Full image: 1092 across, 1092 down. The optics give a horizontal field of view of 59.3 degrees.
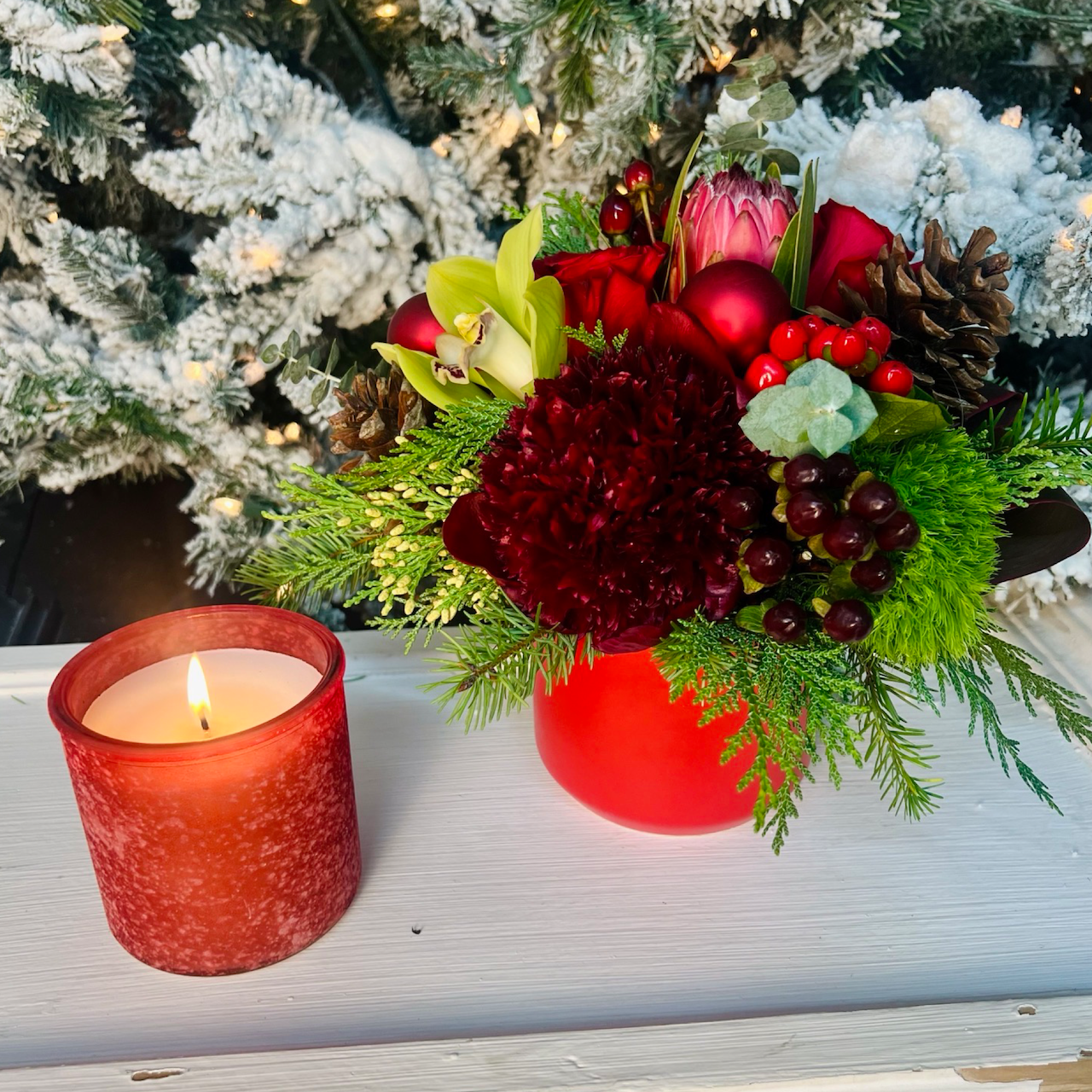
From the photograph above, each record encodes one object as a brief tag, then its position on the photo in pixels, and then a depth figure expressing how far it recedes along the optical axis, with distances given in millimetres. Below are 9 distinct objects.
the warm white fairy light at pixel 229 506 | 749
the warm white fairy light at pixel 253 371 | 715
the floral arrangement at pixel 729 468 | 350
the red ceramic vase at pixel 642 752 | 450
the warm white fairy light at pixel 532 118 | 675
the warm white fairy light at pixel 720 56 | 654
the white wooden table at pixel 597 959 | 384
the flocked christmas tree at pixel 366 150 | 624
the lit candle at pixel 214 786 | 393
